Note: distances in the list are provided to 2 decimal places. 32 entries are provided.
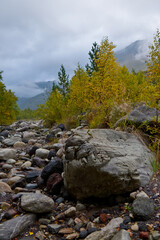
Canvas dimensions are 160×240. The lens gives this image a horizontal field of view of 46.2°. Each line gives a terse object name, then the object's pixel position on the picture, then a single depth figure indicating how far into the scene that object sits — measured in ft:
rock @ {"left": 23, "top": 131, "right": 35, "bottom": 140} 34.09
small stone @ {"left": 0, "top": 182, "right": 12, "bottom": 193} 12.86
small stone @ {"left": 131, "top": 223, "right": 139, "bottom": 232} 7.57
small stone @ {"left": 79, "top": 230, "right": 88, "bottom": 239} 8.08
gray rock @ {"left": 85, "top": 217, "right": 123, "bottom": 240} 7.44
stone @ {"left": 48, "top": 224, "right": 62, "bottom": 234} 8.82
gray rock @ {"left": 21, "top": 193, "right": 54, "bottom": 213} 9.88
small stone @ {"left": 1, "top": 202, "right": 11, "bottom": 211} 10.71
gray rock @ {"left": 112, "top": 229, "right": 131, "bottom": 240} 6.85
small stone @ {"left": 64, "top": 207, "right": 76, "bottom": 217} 9.89
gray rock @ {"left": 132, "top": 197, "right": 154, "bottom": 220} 8.10
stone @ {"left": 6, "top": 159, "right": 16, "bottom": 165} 19.51
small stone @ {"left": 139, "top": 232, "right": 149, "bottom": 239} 7.01
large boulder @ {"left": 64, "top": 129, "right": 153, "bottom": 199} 10.28
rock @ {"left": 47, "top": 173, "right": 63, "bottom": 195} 12.42
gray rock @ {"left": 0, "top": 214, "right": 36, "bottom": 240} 8.39
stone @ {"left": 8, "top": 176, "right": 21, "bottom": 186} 14.32
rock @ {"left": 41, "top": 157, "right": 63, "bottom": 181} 13.78
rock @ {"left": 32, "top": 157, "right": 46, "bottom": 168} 17.84
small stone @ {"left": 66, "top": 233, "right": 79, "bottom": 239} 8.21
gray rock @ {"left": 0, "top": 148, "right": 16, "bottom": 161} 20.17
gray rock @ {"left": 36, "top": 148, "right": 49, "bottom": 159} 19.97
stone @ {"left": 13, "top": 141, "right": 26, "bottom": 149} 27.04
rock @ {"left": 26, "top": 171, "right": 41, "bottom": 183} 14.90
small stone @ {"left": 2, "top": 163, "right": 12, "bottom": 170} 18.02
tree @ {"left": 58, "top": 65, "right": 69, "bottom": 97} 99.25
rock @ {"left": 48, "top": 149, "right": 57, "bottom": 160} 18.56
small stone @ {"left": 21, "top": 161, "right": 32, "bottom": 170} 17.60
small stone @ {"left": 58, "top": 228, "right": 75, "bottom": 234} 8.66
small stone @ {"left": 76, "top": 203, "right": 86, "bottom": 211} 10.35
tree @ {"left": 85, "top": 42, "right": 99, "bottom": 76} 93.50
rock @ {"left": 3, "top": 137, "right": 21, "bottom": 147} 28.35
